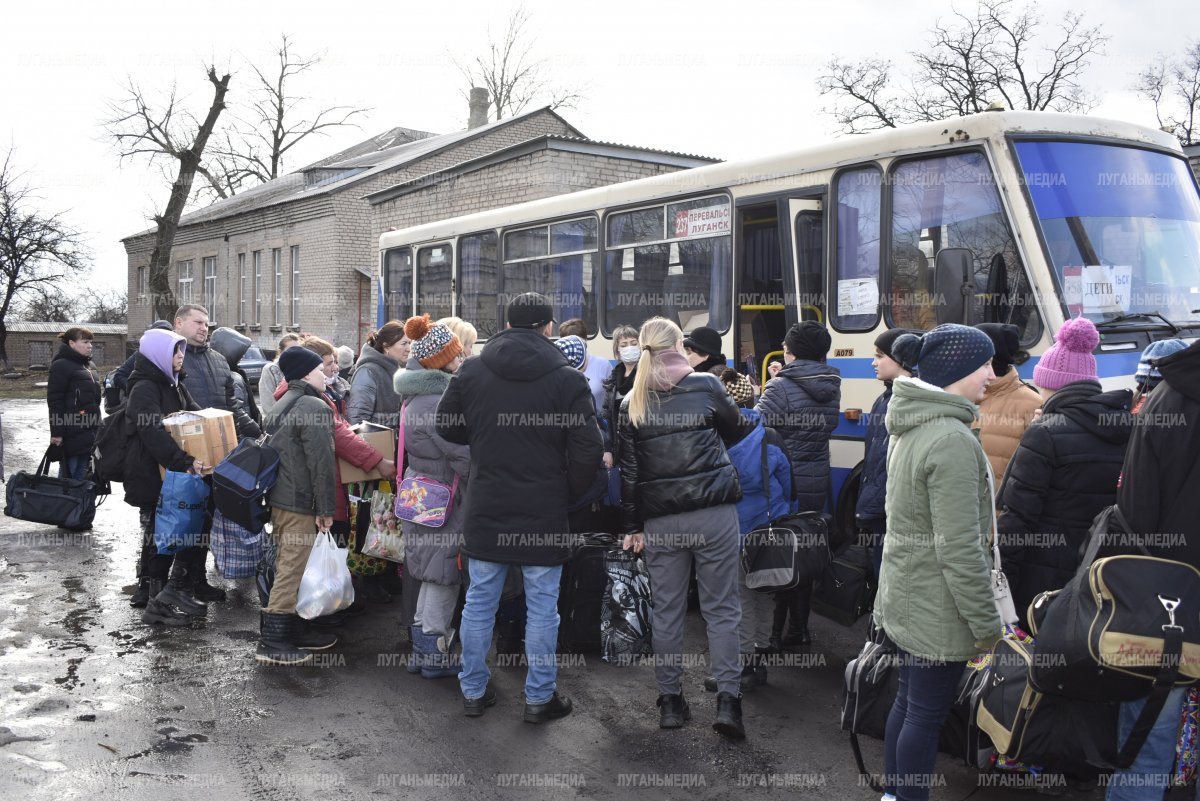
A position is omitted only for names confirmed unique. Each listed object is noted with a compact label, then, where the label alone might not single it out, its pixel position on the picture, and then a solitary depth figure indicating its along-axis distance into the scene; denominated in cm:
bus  627
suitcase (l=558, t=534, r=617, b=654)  581
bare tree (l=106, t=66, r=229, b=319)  3059
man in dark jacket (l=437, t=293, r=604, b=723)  490
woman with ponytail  480
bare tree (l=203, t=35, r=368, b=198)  4700
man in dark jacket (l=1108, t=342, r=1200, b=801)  304
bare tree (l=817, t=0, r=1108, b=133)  3550
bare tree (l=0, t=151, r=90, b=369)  3925
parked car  2513
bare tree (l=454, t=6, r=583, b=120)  4503
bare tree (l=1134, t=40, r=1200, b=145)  3131
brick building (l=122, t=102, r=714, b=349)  1947
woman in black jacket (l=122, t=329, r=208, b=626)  652
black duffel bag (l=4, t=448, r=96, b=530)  851
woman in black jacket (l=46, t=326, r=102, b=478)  936
